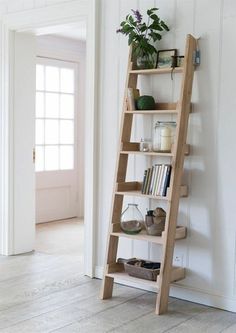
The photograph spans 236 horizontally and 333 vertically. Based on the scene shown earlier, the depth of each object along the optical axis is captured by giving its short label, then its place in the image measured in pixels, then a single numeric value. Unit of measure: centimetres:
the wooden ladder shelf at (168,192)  351
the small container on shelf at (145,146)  380
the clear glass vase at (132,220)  377
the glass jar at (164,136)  365
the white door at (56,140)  664
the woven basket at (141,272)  361
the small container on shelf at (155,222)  368
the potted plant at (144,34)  375
